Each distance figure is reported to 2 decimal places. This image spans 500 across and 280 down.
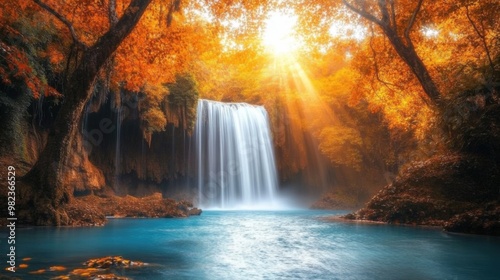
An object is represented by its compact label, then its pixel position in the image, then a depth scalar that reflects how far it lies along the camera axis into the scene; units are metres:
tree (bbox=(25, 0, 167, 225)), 8.83
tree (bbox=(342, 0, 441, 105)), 11.12
